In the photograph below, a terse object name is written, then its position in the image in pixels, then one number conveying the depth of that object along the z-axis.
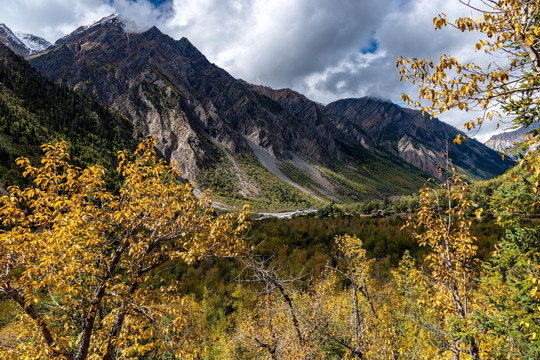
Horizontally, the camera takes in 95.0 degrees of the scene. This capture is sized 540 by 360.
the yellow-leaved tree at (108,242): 4.77
